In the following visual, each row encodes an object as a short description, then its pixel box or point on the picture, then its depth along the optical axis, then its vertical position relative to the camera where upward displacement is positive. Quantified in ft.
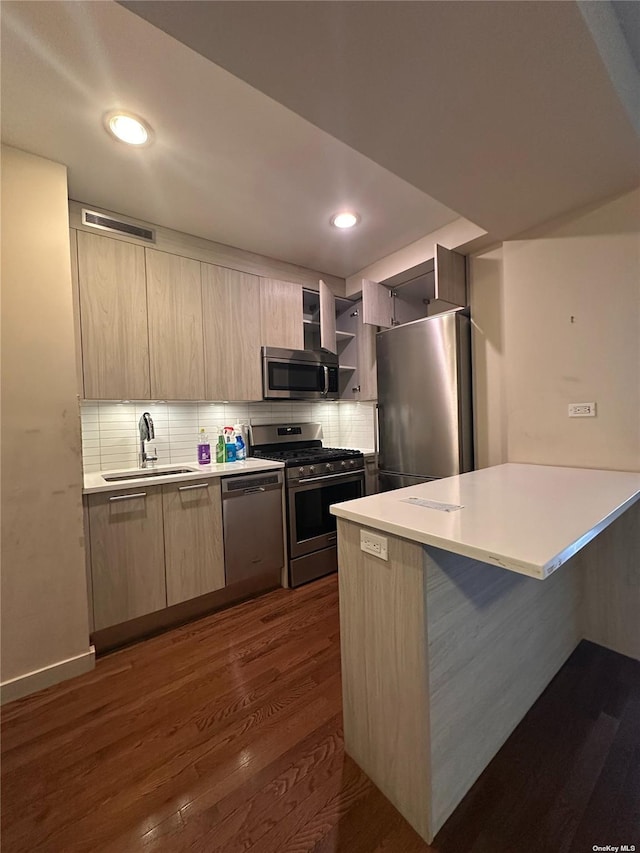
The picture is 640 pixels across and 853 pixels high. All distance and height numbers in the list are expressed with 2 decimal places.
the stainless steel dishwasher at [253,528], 7.40 -2.46
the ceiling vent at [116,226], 6.59 +4.06
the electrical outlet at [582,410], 5.81 +0.00
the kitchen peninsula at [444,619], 3.01 -2.15
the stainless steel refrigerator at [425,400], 8.08 +0.39
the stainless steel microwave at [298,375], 9.12 +1.28
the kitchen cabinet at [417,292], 7.53 +3.36
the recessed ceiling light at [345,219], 7.22 +4.34
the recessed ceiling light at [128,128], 4.70 +4.27
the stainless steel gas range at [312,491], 8.32 -1.92
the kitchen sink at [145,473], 7.16 -1.08
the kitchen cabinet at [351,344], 10.48 +2.36
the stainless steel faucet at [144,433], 7.83 -0.20
